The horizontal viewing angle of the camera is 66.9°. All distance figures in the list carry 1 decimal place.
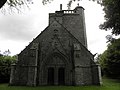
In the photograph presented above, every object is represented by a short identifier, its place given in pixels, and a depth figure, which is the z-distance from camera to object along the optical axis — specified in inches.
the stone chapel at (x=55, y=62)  495.9
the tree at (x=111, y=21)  355.5
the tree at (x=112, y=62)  724.4
